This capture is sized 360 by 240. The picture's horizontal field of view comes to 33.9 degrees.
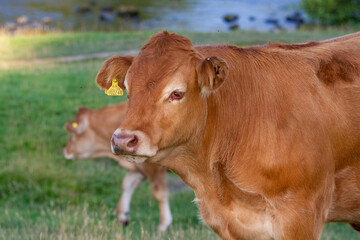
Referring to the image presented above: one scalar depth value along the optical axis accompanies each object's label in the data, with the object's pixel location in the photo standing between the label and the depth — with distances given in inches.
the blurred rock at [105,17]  2196.1
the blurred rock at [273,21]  1988.8
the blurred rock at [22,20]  1915.8
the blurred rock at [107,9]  2449.6
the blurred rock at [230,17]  2021.4
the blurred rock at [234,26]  1827.0
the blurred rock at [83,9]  2394.2
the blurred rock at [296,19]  2068.8
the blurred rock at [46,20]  1957.4
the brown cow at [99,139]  475.5
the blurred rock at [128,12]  2288.4
